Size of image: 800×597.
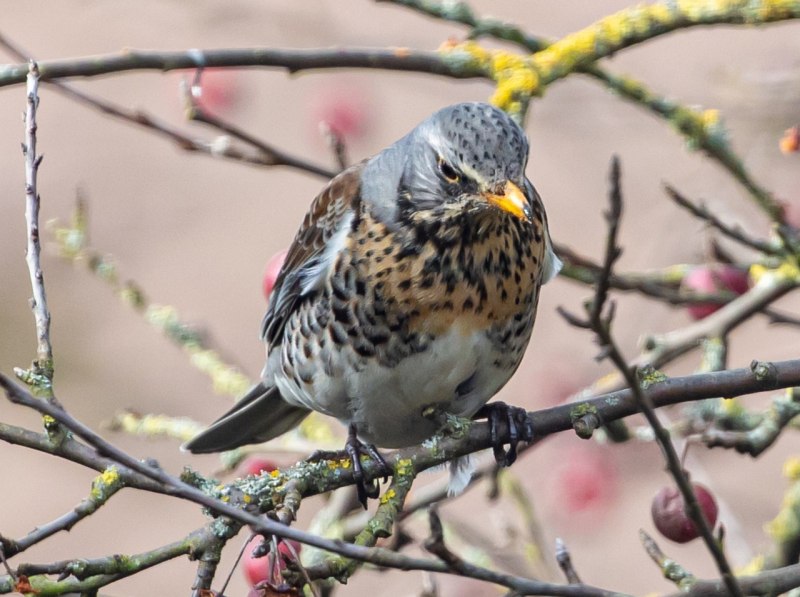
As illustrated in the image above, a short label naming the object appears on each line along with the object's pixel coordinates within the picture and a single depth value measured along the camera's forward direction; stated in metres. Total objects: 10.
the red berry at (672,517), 4.50
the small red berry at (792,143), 5.42
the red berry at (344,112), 8.59
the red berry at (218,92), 8.20
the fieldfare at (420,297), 4.82
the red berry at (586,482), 7.47
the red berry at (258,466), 5.70
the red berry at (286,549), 3.43
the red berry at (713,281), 6.13
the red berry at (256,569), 5.07
